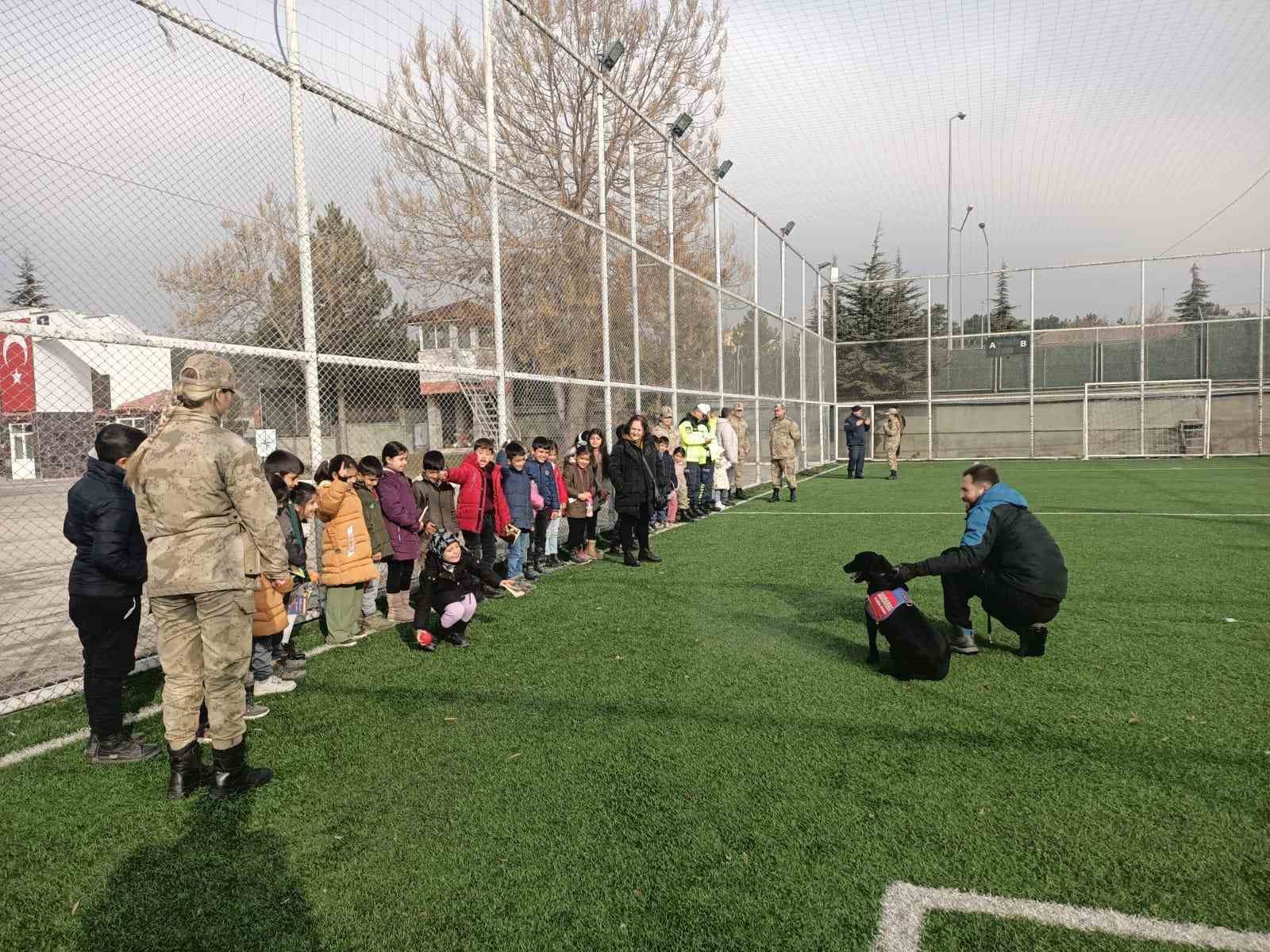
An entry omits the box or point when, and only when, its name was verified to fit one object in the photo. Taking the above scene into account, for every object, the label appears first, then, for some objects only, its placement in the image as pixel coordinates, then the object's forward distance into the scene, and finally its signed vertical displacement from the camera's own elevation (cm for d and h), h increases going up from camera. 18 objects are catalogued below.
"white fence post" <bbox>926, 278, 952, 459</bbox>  2950 +109
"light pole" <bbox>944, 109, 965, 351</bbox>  3040 +563
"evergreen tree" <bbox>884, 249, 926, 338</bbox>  3456 +544
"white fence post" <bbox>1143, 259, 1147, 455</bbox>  2719 +148
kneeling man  498 -83
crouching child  562 -106
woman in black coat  905 -57
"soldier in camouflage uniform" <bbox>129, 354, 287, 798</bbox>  335 -47
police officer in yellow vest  1347 -10
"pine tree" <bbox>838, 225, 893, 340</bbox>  3644 +575
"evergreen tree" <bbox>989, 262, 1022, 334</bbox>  3462 +567
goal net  2697 +31
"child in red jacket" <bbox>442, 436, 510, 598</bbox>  754 -50
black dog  460 -116
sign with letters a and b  2853 +311
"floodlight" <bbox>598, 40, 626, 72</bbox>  1121 +549
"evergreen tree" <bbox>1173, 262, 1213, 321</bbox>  2733 +423
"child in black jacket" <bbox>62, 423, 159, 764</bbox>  378 -63
